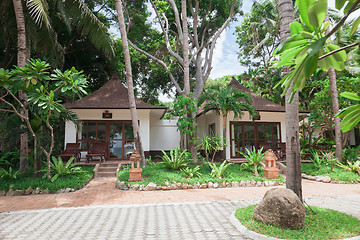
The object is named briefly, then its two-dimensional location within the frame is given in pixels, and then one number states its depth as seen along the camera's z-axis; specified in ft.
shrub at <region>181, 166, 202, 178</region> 27.25
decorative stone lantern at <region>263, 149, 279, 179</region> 28.09
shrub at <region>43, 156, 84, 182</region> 26.20
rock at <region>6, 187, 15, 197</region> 22.21
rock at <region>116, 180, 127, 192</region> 24.52
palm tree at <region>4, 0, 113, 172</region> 25.54
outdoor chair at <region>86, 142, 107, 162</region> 36.32
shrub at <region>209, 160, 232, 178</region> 27.66
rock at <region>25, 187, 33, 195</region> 22.51
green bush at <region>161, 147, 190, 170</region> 29.29
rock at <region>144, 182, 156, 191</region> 24.45
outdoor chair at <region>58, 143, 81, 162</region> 34.76
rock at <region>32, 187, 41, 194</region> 22.70
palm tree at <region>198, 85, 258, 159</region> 32.09
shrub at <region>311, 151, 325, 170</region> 32.38
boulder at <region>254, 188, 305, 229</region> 12.19
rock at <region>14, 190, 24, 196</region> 22.33
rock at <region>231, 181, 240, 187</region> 26.24
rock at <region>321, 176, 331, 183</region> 28.63
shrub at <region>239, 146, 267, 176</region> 29.37
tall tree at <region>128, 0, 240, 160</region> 48.60
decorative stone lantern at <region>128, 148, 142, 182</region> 26.00
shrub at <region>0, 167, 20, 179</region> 24.13
